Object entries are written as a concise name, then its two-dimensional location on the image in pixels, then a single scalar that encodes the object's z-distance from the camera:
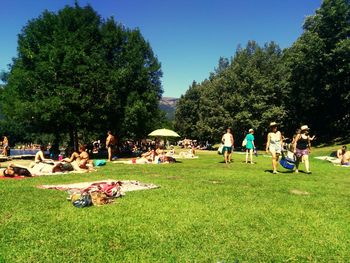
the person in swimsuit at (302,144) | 18.70
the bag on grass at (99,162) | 23.61
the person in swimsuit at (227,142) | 25.06
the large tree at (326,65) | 47.47
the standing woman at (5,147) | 36.75
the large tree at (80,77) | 33.28
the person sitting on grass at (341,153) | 27.67
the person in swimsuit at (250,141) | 25.98
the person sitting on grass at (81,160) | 20.33
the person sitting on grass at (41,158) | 20.17
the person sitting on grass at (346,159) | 25.38
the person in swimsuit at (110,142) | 28.71
